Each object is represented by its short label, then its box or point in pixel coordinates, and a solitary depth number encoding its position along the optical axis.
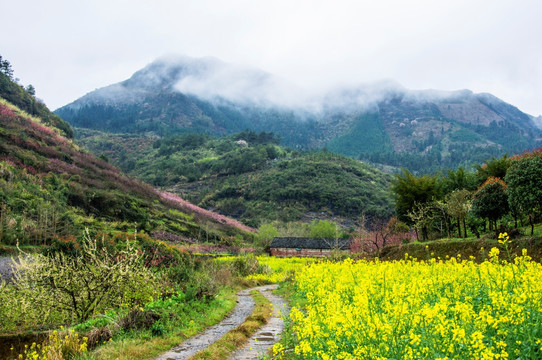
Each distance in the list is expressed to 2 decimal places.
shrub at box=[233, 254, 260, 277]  32.06
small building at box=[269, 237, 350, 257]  55.50
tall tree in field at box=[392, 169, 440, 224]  34.72
